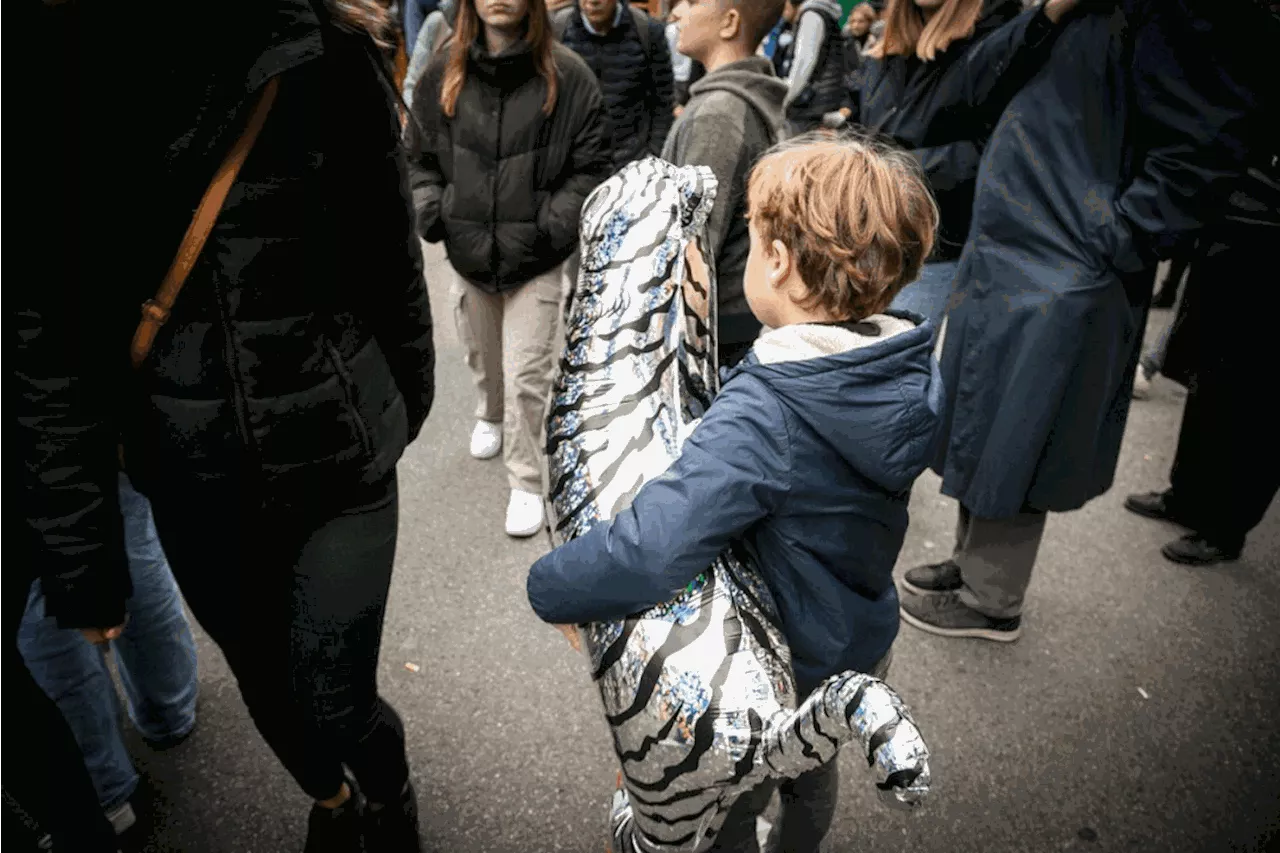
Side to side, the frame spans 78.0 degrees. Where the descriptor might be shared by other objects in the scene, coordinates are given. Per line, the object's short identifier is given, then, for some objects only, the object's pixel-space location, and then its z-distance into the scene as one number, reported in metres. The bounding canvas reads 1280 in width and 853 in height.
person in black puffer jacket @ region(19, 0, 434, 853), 1.00
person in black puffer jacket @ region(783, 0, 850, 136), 4.21
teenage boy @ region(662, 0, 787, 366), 1.89
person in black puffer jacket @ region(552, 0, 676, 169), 3.92
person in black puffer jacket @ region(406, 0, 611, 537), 2.38
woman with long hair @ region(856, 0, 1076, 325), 1.90
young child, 1.01
